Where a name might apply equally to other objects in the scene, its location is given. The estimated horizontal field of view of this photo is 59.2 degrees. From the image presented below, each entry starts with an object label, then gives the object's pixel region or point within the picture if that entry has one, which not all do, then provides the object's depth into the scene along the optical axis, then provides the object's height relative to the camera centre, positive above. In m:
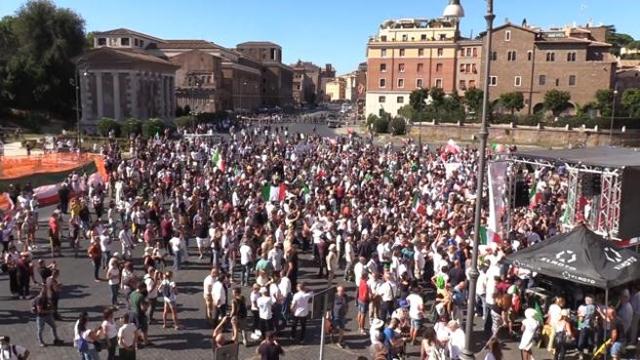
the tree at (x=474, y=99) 73.31 +3.40
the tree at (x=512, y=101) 72.56 +3.19
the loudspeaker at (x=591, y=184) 17.38 -1.82
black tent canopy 11.55 -2.84
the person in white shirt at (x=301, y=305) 11.48 -3.73
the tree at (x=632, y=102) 68.81 +3.21
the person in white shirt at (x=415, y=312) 11.55 -3.86
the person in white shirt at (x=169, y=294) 12.00 -3.73
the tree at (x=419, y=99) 78.38 +3.50
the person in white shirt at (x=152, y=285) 11.84 -3.48
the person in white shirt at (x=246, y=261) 14.67 -3.64
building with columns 63.41 +3.83
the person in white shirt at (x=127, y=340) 9.52 -3.75
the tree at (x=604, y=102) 67.88 +3.18
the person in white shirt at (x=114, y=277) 12.54 -3.54
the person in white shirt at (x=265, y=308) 11.33 -3.74
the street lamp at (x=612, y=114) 61.01 +1.54
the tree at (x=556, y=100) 71.94 +3.39
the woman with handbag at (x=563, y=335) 10.97 -4.04
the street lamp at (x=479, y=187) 8.62 -1.01
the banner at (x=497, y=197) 16.86 -2.17
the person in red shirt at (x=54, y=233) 16.41 -3.39
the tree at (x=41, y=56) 63.77 +7.26
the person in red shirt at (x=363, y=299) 12.13 -3.79
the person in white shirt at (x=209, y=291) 11.89 -3.60
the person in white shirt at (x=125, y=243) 15.97 -3.52
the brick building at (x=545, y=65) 73.62 +8.15
